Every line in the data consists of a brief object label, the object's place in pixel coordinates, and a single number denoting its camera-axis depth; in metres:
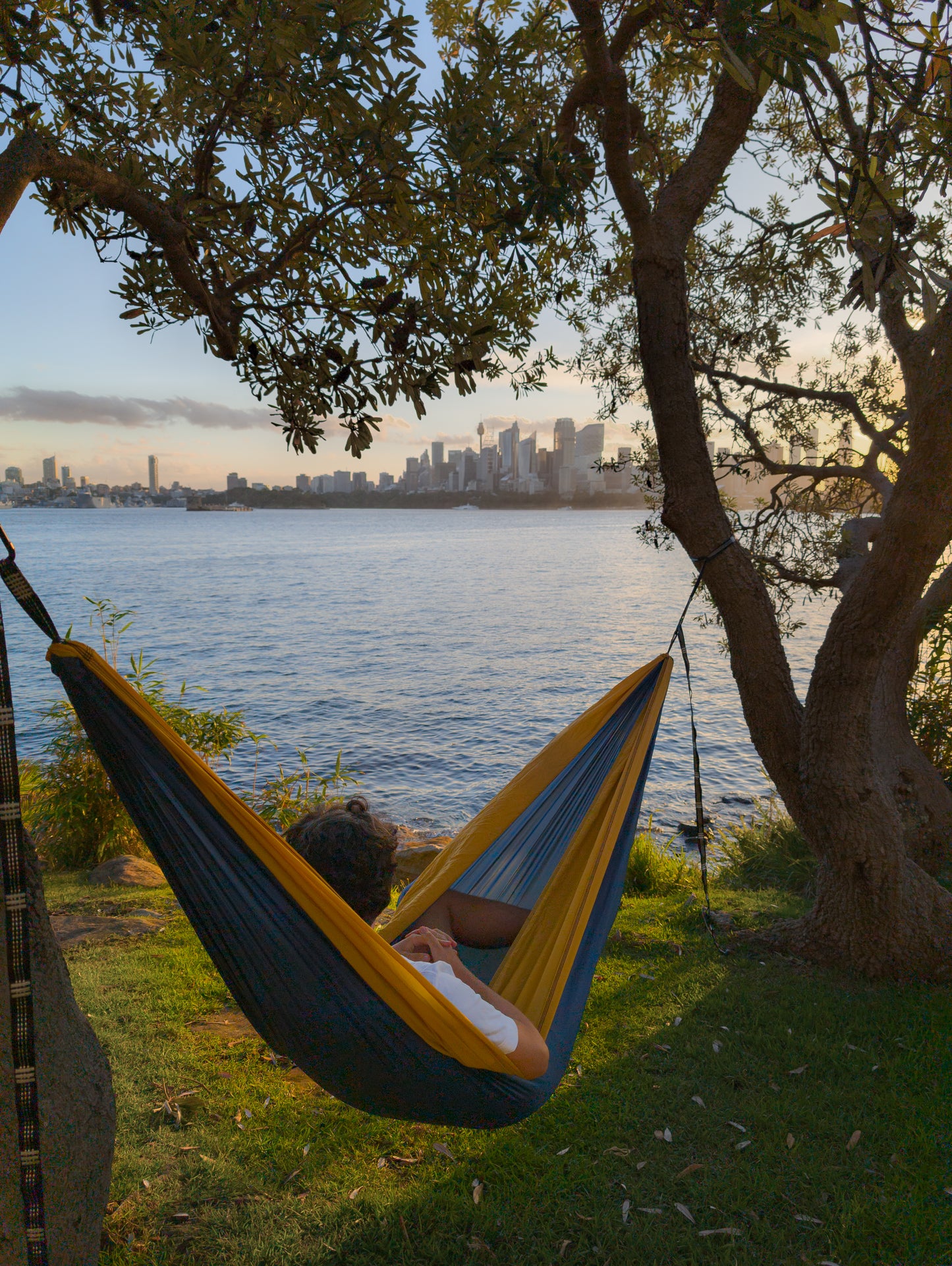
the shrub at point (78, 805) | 4.32
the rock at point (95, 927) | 3.24
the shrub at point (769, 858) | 4.47
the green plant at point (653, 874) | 4.32
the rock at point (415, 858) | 4.90
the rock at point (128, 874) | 3.98
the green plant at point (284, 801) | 4.81
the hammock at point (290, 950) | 1.42
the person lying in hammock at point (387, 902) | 1.56
